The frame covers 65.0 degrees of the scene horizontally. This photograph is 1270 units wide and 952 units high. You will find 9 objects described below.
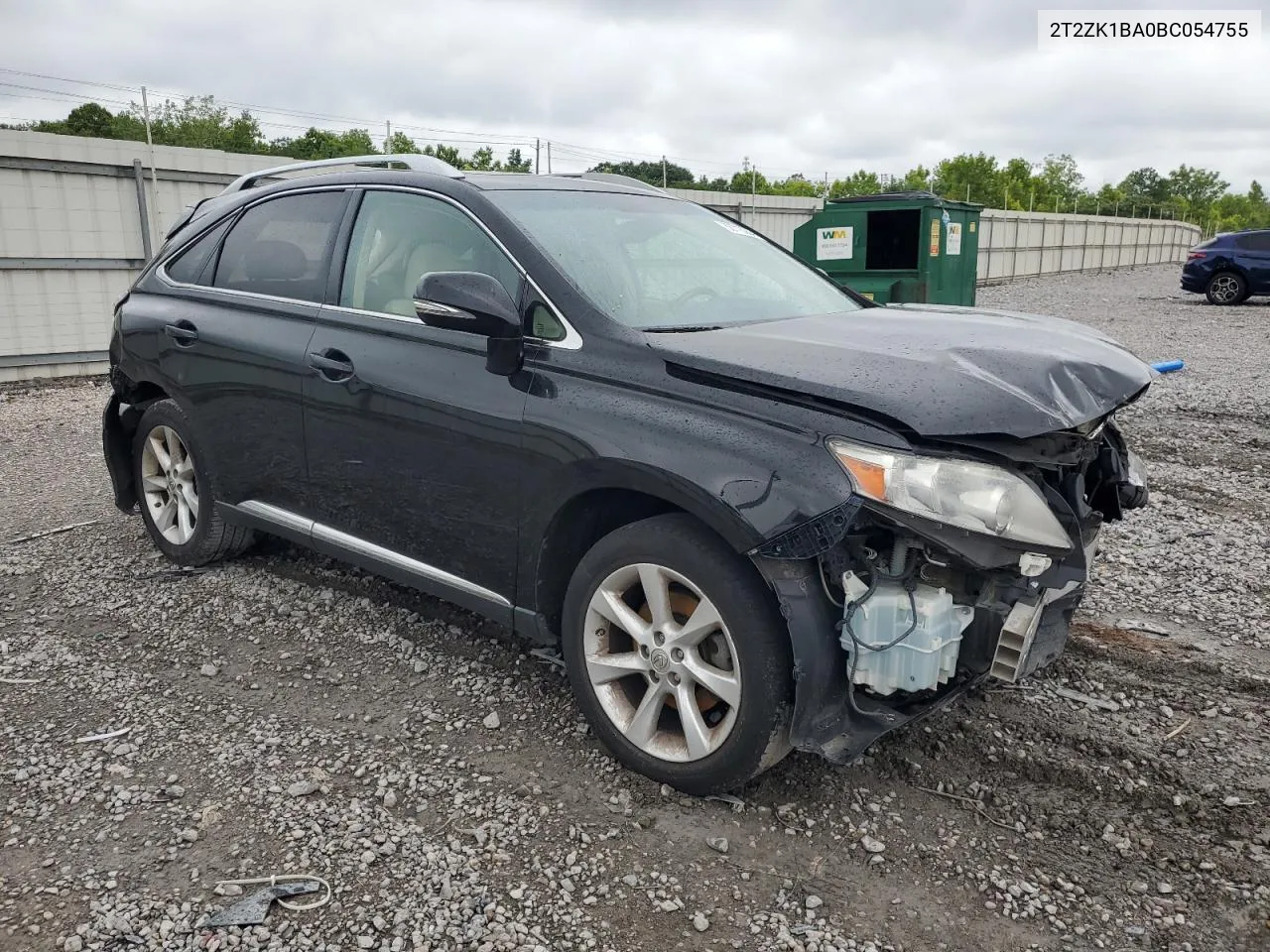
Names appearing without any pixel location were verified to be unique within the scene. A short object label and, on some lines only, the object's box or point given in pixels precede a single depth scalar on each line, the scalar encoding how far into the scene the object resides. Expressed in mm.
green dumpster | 13453
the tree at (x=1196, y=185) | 107875
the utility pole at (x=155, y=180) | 11445
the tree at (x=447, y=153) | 30547
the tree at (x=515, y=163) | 40431
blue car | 20375
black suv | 2549
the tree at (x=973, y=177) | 71938
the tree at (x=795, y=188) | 74794
